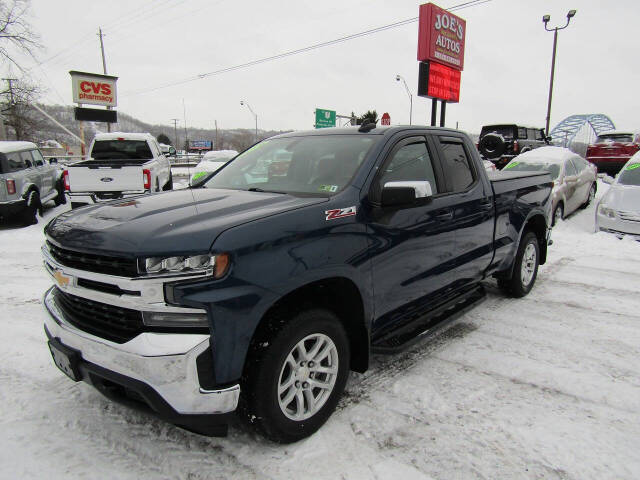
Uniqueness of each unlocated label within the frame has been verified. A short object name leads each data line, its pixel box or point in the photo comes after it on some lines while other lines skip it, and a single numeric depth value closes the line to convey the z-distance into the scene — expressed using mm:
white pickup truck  9016
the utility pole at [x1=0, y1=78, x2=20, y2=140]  25719
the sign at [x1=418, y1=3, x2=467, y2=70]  15594
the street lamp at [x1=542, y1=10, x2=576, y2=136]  24625
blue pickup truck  2057
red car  16594
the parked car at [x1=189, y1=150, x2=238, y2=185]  16438
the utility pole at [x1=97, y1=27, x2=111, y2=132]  35969
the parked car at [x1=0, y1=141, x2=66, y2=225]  9469
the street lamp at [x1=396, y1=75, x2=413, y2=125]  33925
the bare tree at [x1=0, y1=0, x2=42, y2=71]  25062
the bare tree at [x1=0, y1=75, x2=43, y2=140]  37719
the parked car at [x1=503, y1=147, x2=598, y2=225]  9875
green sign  39000
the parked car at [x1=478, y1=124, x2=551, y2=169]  15695
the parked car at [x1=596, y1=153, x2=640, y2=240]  7789
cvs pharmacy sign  25234
